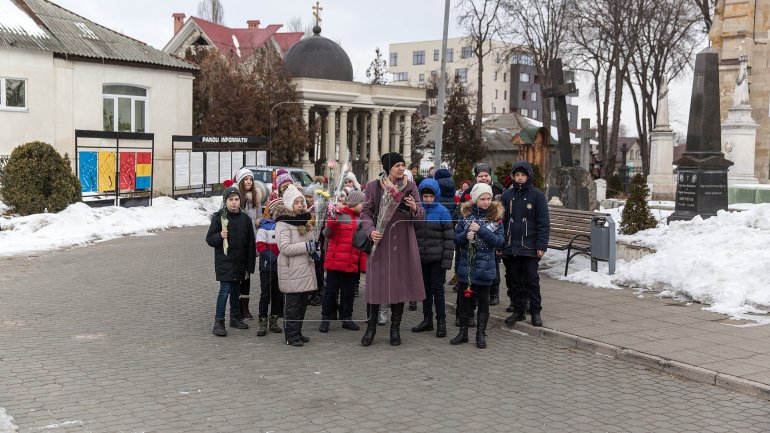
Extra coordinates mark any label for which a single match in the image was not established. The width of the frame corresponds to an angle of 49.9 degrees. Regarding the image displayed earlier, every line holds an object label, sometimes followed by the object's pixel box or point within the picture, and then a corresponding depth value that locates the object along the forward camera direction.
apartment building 110.81
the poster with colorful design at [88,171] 24.95
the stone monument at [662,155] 28.70
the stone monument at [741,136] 23.75
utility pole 25.36
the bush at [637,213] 14.55
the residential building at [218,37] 60.91
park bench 13.04
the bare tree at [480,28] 49.12
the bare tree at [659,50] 41.94
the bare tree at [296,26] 95.69
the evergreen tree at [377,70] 59.06
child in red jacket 9.34
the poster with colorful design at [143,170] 27.19
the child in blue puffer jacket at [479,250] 8.80
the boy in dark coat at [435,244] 9.28
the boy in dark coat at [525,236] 9.60
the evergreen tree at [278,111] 41.19
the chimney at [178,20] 71.89
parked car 25.47
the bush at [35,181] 20.95
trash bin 12.23
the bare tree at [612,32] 41.06
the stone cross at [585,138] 38.16
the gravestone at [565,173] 19.23
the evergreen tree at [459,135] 52.31
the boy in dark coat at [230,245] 9.22
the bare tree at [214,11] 80.53
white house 27.48
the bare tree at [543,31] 46.53
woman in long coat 8.62
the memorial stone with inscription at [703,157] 15.59
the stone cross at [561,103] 20.62
